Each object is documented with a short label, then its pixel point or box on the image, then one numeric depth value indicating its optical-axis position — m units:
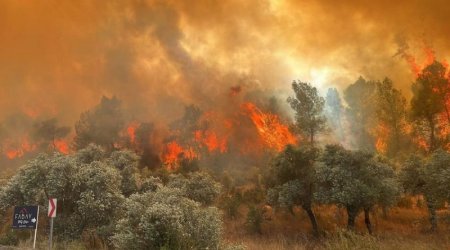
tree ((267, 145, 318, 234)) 39.84
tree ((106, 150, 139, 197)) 43.59
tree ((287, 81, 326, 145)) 75.56
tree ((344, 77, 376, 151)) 82.62
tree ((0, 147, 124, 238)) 29.52
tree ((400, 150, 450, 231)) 30.47
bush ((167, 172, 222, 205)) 47.34
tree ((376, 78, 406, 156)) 72.06
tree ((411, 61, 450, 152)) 67.31
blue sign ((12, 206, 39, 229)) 23.02
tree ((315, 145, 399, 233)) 34.94
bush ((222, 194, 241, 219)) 49.31
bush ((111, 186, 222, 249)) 17.00
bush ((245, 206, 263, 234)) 42.31
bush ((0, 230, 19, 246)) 27.89
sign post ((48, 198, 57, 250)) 22.69
